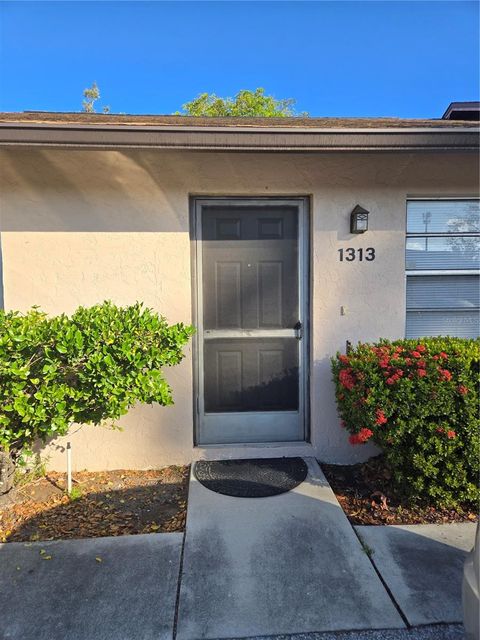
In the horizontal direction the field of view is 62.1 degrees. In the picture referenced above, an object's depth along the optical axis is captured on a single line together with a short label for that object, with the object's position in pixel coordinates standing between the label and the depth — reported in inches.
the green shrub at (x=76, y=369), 102.3
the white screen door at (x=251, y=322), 146.9
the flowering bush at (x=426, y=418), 107.3
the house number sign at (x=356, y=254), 144.3
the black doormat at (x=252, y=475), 125.2
